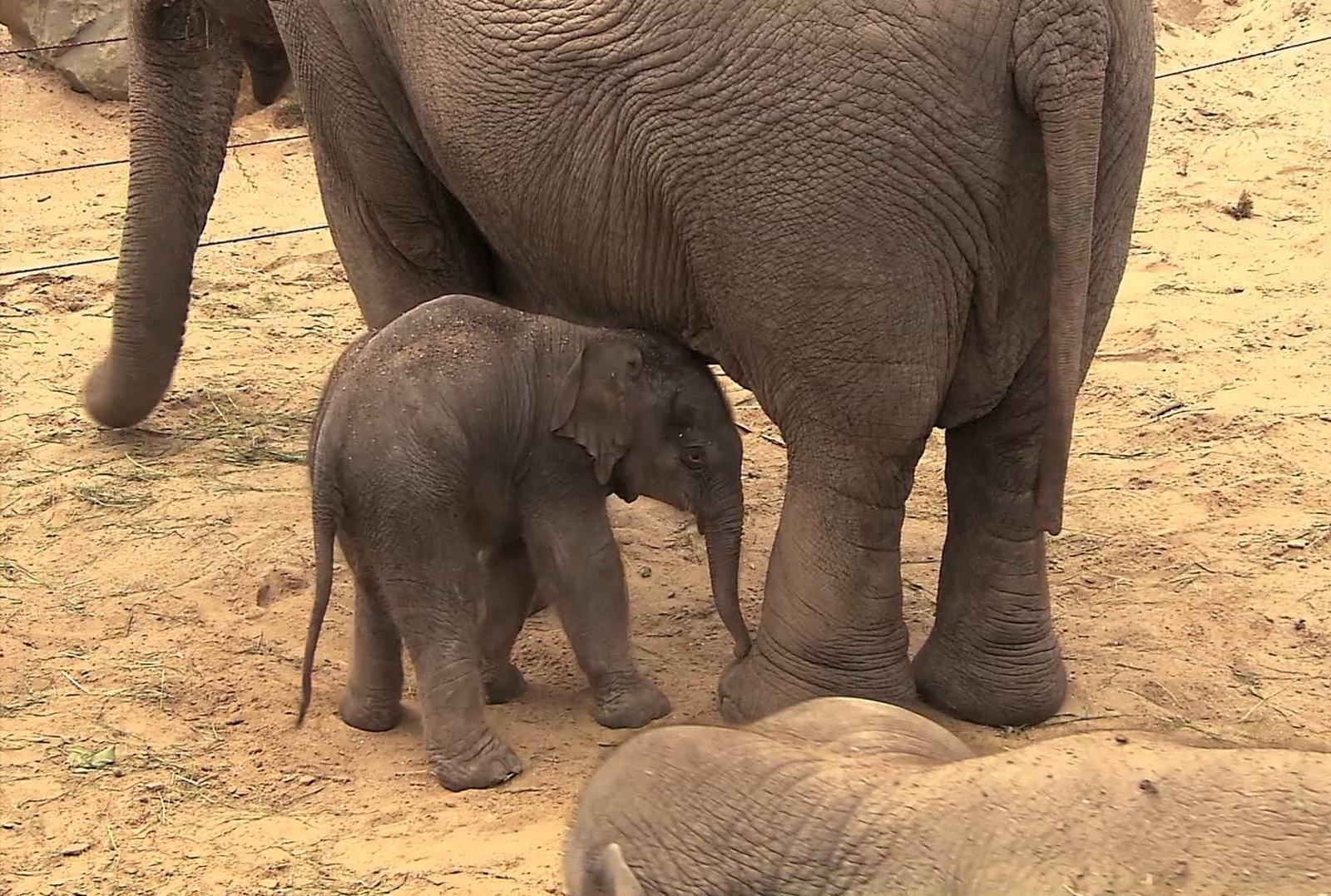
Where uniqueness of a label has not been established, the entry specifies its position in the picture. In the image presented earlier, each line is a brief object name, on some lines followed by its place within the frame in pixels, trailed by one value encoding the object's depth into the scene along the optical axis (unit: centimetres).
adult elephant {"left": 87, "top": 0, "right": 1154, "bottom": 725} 614
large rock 1806
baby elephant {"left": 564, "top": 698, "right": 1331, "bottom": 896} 392
